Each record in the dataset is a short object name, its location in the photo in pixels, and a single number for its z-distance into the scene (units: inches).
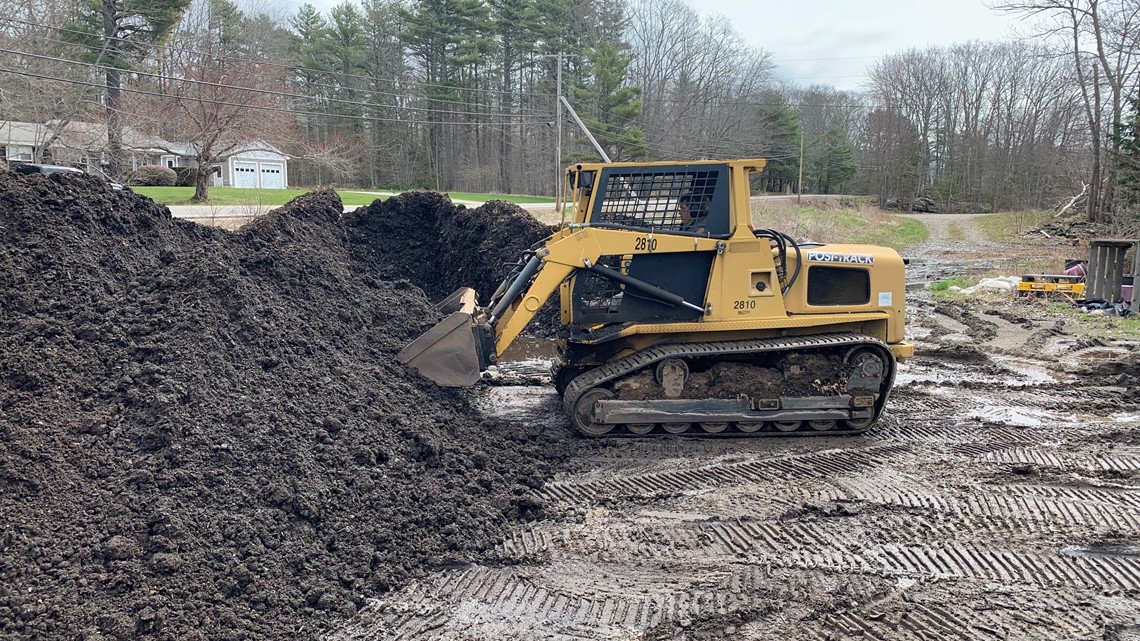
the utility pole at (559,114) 1090.9
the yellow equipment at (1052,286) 568.1
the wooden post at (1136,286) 491.8
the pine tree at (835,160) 2386.8
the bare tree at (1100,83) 1215.6
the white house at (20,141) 1171.3
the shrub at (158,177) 1300.4
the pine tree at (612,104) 1566.2
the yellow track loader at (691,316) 263.3
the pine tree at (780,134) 2039.9
